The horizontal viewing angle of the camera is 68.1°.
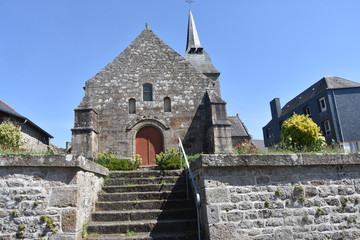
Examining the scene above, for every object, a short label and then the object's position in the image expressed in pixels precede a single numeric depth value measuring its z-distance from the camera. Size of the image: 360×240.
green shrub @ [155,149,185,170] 8.77
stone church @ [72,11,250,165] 11.84
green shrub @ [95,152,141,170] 9.44
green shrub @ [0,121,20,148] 11.80
